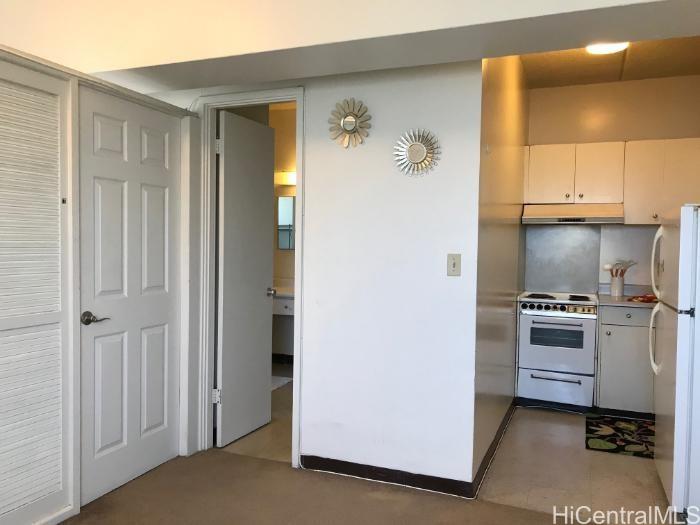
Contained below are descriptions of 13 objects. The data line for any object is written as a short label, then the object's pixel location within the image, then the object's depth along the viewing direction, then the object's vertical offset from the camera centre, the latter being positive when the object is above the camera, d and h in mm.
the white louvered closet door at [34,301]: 2258 -255
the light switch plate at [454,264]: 2781 -82
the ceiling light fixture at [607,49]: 3627 +1355
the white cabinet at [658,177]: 4191 +573
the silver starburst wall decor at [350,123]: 2949 +664
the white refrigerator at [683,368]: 2430 -525
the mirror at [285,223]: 5836 +238
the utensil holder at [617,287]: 4527 -299
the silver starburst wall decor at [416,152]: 2814 +490
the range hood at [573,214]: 4328 +286
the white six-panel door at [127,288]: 2646 -234
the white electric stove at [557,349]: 4250 -776
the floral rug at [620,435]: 3533 -1266
